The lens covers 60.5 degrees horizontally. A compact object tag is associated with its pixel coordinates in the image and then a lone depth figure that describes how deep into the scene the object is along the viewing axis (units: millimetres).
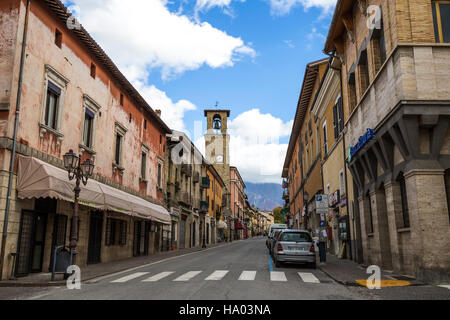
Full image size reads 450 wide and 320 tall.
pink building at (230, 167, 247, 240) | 85062
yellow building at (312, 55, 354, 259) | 19875
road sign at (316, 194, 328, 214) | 18891
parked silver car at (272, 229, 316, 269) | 15445
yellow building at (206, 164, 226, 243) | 51897
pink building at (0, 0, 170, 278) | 12445
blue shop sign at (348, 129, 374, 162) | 13664
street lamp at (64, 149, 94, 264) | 12508
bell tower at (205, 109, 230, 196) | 70312
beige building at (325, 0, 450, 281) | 10484
